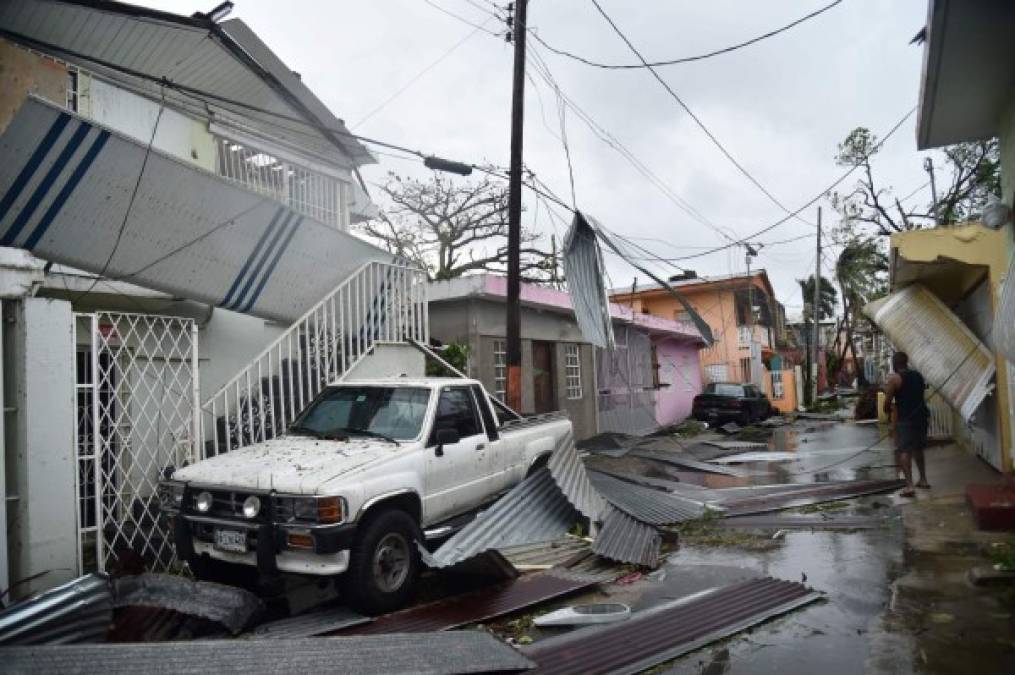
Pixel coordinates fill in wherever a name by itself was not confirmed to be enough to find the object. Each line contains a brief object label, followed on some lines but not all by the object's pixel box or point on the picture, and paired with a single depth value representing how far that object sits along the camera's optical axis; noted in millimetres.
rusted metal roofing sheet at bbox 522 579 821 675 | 4023
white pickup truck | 4770
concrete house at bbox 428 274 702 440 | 12664
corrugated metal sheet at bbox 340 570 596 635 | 4699
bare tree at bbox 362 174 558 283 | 23516
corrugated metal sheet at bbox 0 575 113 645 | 3963
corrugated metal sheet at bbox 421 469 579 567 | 5387
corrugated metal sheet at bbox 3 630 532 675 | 3449
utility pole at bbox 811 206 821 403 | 30241
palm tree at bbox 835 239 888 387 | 26250
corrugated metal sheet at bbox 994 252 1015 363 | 4922
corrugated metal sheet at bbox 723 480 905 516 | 8570
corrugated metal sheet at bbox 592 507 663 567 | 6164
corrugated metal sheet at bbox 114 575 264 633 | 4547
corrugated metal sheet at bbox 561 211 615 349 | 9672
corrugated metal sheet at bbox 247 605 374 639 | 4617
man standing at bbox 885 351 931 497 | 8594
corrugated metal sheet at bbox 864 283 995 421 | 9039
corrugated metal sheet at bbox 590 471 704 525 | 7754
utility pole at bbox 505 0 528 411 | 9273
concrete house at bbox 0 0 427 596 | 5227
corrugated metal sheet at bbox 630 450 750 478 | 11984
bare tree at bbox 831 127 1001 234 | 20625
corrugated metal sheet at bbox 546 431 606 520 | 6766
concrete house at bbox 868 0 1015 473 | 5270
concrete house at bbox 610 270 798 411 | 28266
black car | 21406
